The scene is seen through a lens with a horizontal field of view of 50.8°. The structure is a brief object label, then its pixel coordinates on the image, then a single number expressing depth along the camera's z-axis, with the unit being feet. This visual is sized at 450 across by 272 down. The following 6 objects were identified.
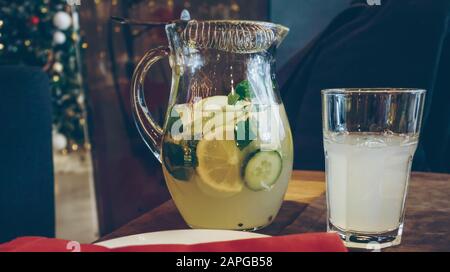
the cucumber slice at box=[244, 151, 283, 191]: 1.88
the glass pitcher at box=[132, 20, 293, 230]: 1.87
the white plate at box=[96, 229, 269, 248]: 1.56
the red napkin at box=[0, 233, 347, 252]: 1.42
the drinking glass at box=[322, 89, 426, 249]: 1.82
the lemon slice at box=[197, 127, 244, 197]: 1.86
